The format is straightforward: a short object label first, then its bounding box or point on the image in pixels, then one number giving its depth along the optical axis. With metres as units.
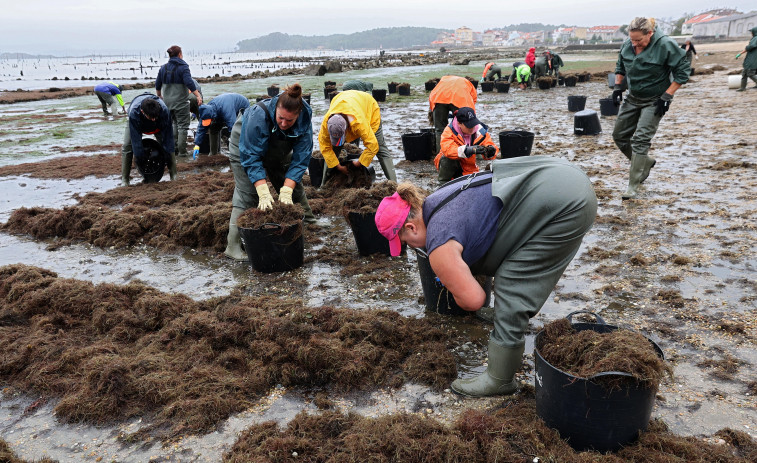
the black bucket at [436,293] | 3.57
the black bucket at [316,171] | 7.21
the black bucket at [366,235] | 4.66
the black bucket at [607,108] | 12.07
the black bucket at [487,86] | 18.92
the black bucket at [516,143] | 7.55
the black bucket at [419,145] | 8.38
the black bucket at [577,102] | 12.81
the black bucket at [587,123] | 9.66
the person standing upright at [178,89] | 9.12
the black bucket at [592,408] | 2.10
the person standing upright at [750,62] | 13.29
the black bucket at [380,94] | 17.47
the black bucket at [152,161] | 7.59
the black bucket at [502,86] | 18.28
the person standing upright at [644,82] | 5.38
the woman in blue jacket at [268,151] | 4.43
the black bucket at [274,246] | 4.47
